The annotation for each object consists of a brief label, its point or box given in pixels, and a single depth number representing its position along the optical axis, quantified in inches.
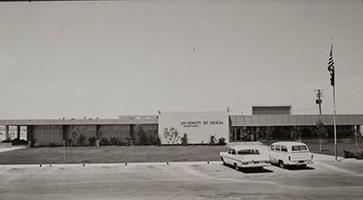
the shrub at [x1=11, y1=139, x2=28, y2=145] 2240.9
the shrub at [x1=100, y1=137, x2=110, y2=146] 2207.2
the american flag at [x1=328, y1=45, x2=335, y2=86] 993.2
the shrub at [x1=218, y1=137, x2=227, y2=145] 2103.1
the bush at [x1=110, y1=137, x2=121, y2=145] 2218.3
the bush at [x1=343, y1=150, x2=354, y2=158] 1098.7
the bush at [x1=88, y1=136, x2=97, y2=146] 2230.8
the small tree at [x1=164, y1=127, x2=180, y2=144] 2138.3
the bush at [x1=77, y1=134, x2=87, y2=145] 2235.5
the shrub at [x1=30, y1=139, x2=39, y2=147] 2164.1
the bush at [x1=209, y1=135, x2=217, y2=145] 2118.6
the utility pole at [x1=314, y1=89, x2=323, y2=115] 2658.0
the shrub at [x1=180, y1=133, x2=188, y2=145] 2119.0
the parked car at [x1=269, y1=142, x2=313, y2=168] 856.6
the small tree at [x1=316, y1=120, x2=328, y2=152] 1984.5
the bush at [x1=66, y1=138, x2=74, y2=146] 2186.9
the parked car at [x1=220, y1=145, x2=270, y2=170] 813.2
